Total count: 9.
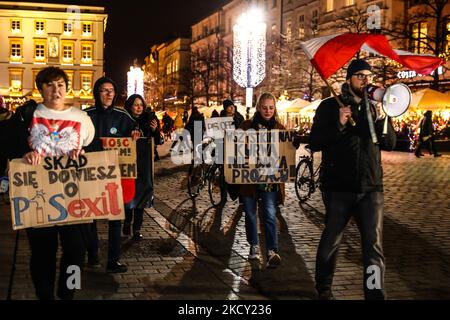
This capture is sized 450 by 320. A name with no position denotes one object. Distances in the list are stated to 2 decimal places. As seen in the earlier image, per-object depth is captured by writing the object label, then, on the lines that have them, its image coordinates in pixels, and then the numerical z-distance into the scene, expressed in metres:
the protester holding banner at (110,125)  6.51
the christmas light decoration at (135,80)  26.86
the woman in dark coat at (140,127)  8.35
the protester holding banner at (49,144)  4.74
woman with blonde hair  6.78
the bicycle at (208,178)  11.64
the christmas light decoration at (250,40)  21.31
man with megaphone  5.02
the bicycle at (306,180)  12.28
